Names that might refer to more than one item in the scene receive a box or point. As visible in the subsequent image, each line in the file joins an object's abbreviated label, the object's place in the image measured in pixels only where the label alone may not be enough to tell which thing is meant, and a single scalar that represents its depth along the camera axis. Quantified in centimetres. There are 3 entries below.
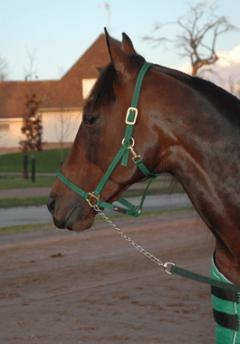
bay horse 313
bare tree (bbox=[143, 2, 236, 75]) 5716
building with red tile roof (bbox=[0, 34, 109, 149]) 6455
